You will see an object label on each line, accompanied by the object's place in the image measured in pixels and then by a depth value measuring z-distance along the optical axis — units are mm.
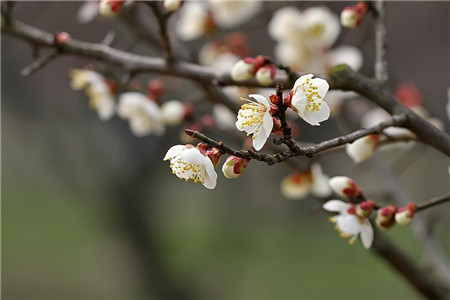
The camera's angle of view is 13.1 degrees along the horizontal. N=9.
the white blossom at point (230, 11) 1128
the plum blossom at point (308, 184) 905
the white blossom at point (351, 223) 770
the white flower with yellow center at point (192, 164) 716
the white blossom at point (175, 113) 895
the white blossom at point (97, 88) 896
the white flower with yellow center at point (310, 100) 721
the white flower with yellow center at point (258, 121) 710
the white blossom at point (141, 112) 898
